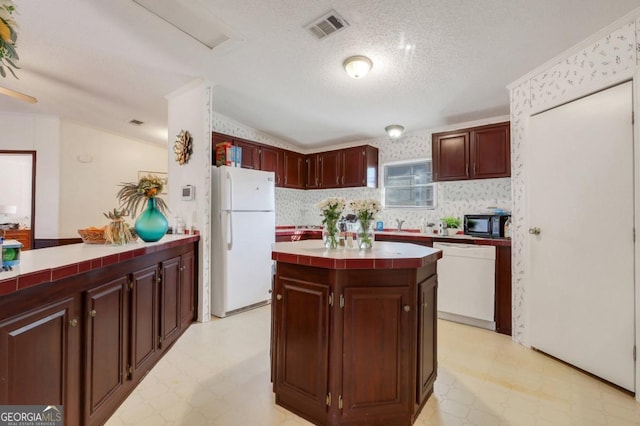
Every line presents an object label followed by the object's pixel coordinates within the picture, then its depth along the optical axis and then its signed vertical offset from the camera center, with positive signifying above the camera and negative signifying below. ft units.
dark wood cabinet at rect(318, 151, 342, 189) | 15.67 +2.50
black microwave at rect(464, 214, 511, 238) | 10.32 -0.36
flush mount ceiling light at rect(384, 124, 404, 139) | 13.30 +3.93
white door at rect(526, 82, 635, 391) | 6.56 -0.44
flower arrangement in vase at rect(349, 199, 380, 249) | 6.20 -0.06
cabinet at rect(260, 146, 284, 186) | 14.19 +2.69
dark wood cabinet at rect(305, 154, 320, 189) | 16.58 +2.48
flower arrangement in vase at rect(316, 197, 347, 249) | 6.30 -0.07
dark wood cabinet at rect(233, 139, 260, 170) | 13.09 +2.78
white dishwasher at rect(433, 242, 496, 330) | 9.92 -2.48
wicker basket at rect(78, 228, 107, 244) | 6.97 -0.57
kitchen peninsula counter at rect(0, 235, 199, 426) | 3.73 -1.90
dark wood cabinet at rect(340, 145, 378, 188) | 14.82 +2.48
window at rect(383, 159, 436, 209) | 13.94 +1.50
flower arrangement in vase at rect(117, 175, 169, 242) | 7.70 +0.21
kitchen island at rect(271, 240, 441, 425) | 5.08 -2.20
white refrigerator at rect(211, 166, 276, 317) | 10.78 -0.94
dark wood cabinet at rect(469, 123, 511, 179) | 10.75 +2.45
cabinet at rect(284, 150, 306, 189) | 15.67 +2.46
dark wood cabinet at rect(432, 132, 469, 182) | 11.68 +2.43
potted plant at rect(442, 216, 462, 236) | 11.99 -0.41
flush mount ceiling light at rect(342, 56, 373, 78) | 7.86 +4.12
